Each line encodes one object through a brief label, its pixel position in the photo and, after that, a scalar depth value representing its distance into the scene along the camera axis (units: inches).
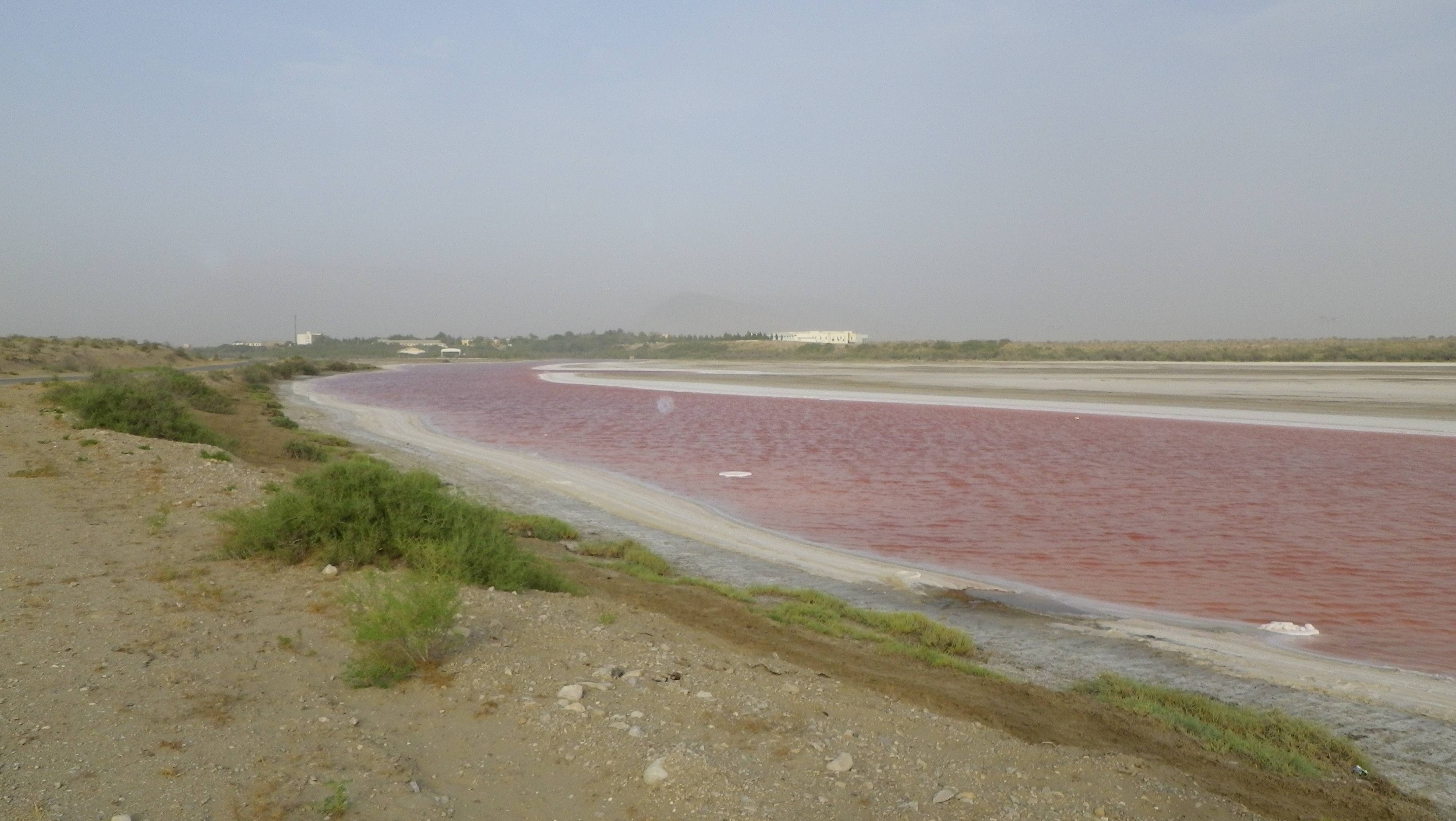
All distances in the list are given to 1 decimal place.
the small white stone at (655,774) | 194.2
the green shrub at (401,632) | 243.4
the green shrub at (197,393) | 1078.4
